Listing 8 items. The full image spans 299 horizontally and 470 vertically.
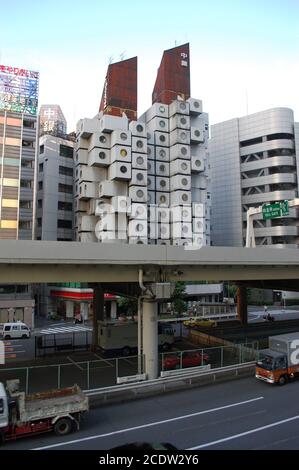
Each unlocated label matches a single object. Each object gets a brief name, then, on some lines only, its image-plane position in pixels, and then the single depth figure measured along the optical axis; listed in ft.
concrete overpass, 65.05
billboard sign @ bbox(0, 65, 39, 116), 199.21
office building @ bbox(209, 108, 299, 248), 274.36
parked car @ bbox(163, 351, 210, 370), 84.12
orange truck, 75.46
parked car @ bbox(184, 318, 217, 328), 167.73
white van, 148.91
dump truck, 49.90
